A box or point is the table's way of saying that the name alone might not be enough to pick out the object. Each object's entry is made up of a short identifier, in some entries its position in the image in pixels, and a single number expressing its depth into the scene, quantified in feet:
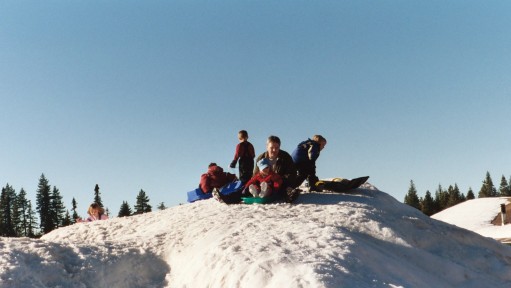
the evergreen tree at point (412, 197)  322.96
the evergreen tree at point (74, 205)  268.00
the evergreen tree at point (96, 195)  244.07
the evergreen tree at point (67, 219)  257.75
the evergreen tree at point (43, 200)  266.36
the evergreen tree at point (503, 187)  455.63
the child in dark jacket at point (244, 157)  34.04
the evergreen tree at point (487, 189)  412.57
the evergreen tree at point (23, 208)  286.68
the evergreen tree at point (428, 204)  284.41
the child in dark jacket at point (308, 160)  31.91
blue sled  31.63
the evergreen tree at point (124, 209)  262.06
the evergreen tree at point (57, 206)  267.08
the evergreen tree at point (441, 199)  302.74
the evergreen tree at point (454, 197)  313.55
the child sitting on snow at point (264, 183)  27.94
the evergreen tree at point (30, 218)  292.45
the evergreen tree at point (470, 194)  380.78
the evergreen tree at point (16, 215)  279.34
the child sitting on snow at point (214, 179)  36.45
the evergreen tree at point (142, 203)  288.92
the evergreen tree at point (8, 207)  261.36
